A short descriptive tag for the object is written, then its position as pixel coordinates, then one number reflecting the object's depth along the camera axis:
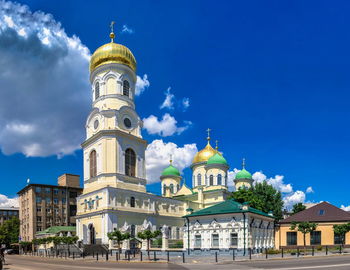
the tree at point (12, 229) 79.54
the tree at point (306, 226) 43.72
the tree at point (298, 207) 75.31
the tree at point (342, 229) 41.75
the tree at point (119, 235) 35.62
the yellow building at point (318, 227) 52.22
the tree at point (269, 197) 65.50
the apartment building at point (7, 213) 112.16
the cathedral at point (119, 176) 45.56
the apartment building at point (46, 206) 73.06
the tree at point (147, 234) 33.25
